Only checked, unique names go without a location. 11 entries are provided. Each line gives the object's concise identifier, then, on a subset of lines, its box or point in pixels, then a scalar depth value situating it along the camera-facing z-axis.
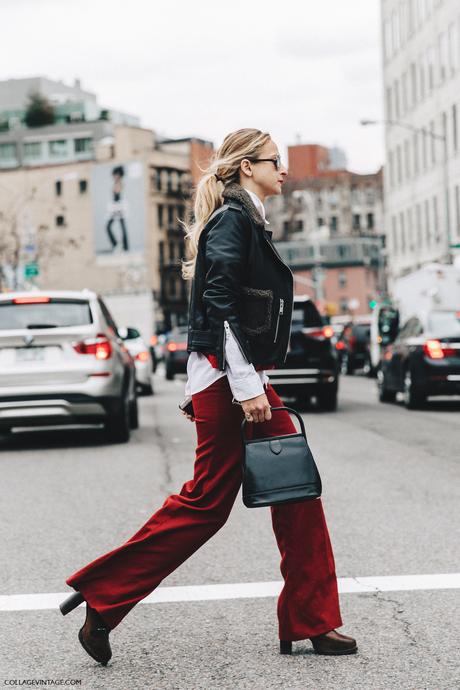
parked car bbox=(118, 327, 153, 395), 26.58
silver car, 13.30
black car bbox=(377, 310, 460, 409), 18.80
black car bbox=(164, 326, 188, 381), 33.97
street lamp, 46.03
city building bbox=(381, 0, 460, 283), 56.03
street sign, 44.06
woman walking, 4.54
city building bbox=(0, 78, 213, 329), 105.75
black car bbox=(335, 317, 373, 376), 38.31
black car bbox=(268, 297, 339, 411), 18.91
